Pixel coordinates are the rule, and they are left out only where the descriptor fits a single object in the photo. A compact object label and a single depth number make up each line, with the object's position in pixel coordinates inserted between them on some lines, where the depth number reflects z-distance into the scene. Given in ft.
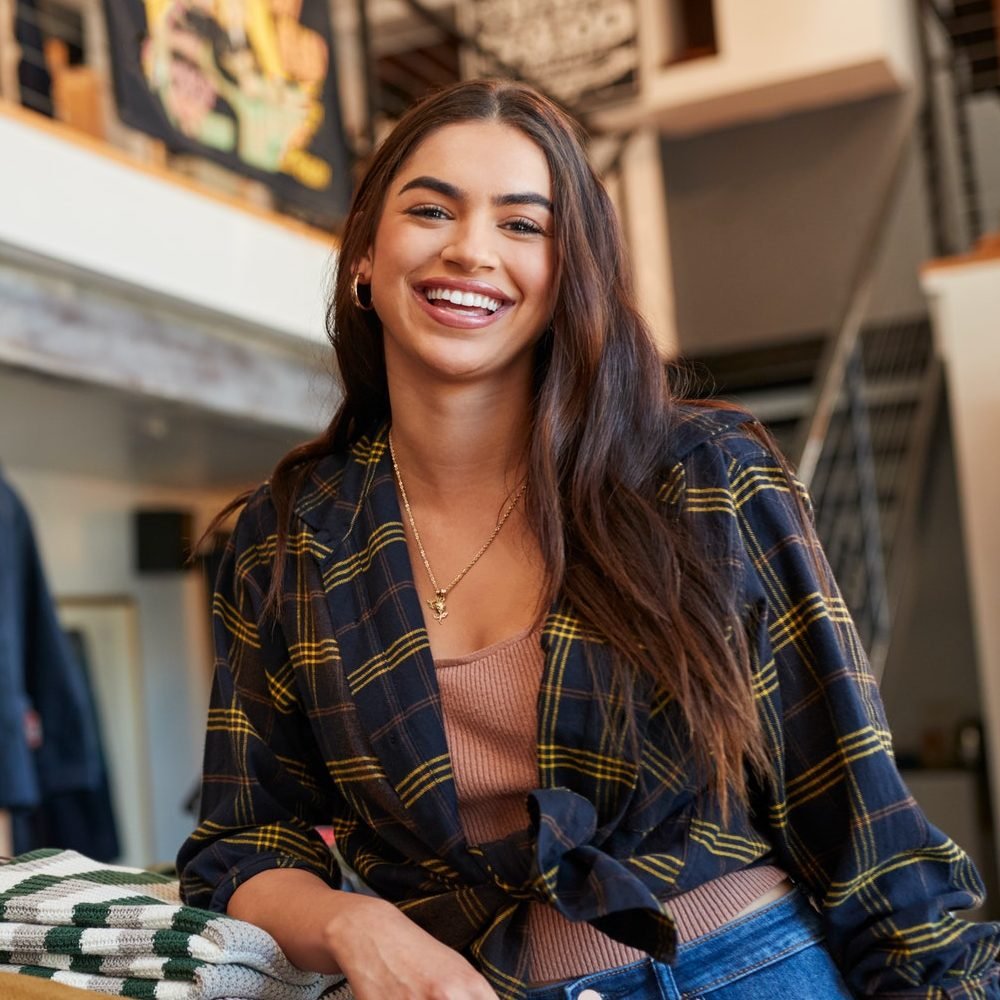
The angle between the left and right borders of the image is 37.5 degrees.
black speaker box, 26.05
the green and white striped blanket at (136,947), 3.75
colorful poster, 13.91
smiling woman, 3.97
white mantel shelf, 12.75
